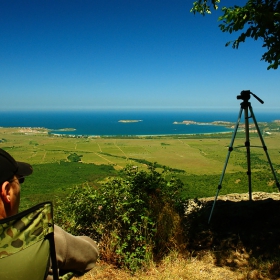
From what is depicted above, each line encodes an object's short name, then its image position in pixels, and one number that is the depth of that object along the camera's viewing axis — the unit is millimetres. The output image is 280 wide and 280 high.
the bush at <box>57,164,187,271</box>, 3020
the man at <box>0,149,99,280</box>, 1056
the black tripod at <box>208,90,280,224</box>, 3649
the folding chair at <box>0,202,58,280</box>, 1005
